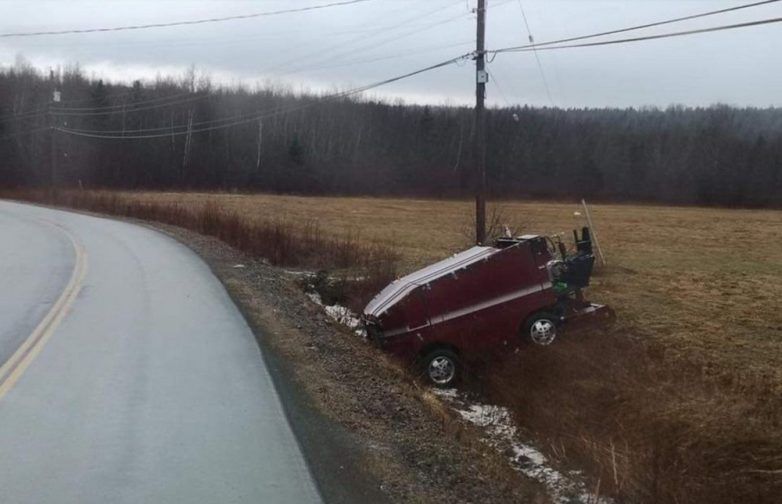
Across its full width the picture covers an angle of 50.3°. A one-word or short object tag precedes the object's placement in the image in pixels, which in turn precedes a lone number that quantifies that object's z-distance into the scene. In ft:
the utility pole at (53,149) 195.99
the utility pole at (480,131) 67.62
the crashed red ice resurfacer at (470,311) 44.45
